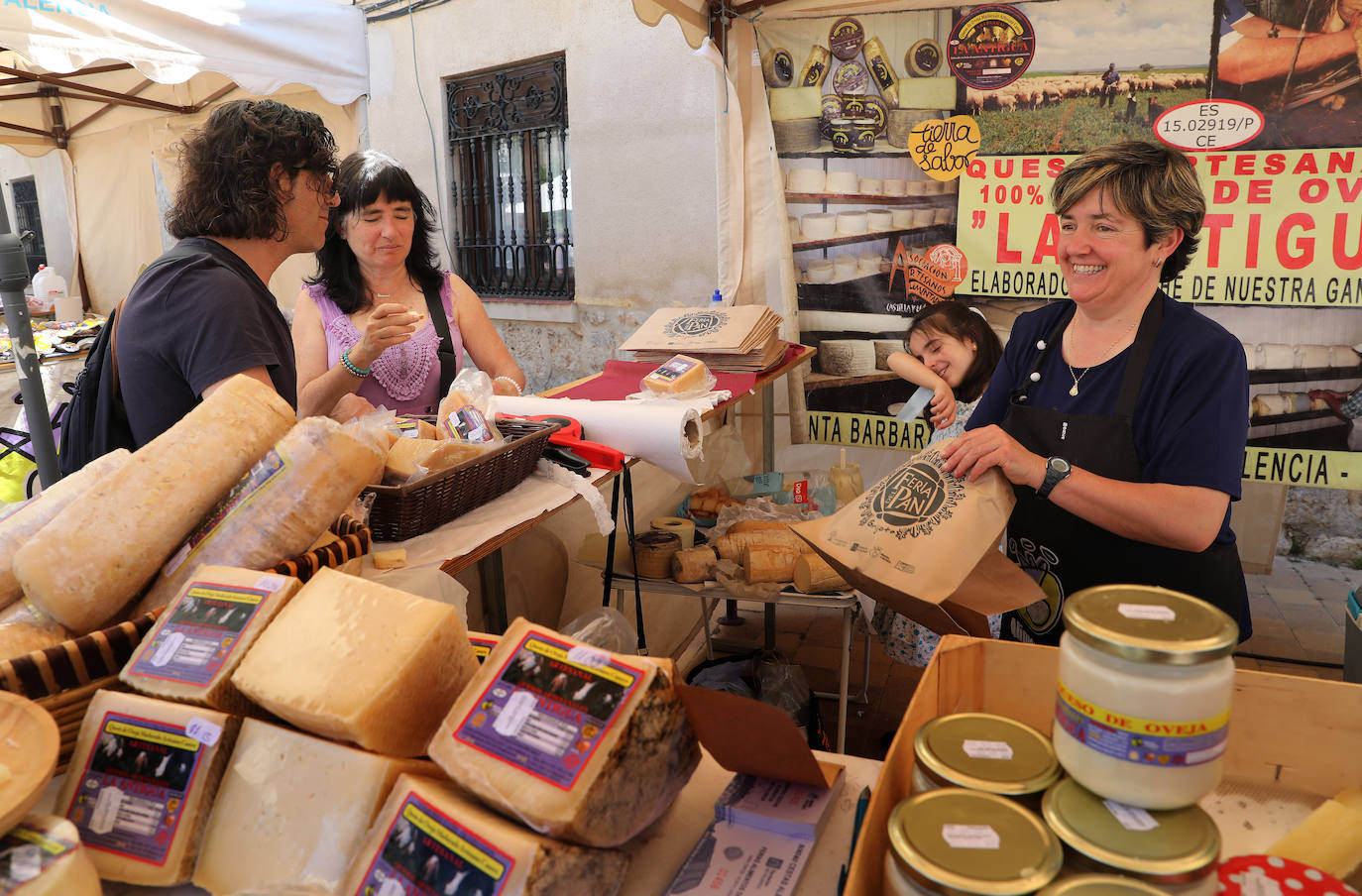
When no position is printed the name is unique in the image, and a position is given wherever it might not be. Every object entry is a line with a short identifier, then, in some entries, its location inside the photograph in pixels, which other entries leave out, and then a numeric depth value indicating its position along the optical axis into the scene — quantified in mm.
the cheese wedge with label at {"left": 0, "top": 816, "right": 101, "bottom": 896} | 739
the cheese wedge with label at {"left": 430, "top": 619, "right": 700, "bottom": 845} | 820
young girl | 3701
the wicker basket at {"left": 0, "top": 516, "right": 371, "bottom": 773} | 1001
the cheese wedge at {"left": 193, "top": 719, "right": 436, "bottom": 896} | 886
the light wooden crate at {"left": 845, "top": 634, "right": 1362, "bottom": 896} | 902
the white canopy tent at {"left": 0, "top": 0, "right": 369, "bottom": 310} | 3572
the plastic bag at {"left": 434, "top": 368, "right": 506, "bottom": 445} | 2039
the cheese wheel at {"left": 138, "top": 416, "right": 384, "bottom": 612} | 1255
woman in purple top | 2820
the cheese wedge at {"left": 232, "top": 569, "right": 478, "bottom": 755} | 900
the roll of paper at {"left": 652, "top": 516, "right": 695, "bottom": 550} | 2887
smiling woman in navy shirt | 1701
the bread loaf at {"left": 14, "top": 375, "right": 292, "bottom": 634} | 1175
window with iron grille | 6324
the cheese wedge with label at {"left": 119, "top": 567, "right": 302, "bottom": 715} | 996
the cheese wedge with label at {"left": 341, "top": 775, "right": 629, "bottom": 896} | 782
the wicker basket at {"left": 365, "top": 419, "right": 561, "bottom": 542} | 1699
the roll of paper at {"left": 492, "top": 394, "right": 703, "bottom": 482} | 2299
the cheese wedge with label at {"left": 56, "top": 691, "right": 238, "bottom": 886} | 921
